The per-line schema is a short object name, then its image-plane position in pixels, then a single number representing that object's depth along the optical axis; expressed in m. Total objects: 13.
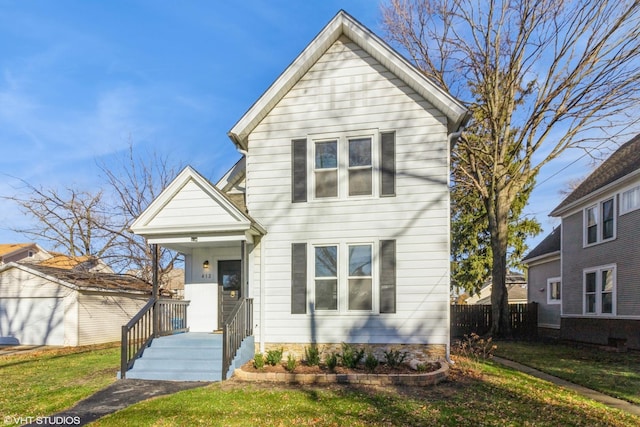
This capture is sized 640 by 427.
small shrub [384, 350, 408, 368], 8.09
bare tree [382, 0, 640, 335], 15.01
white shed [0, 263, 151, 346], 16.20
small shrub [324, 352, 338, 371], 8.09
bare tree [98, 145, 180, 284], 19.30
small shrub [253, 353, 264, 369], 8.26
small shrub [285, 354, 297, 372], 8.02
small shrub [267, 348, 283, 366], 8.55
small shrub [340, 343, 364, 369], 8.17
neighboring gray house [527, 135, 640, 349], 13.02
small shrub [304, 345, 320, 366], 8.39
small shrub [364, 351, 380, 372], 7.86
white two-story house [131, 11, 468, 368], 8.80
